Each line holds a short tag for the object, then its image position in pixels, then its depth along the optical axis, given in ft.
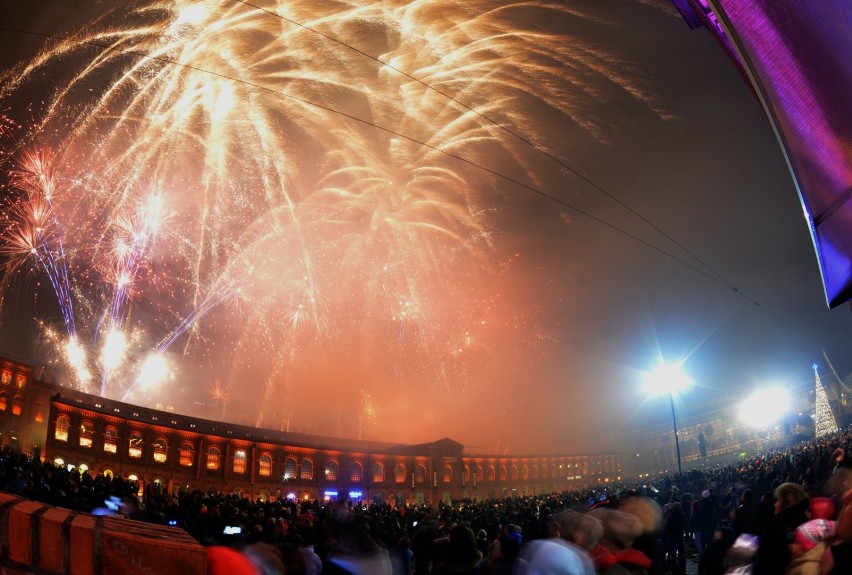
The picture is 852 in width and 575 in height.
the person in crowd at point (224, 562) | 6.40
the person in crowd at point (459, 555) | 15.90
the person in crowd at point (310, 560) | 19.17
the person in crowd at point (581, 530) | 13.74
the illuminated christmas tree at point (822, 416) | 187.53
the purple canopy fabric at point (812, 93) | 8.80
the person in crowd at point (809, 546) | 11.24
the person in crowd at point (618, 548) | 13.28
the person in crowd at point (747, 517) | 28.99
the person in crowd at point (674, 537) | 33.47
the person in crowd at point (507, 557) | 17.24
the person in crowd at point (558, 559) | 12.30
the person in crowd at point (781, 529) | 13.48
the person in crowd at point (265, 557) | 14.55
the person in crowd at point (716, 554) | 21.27
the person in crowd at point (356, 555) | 16.60
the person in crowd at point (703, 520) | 37.63
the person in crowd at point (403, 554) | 29.68
